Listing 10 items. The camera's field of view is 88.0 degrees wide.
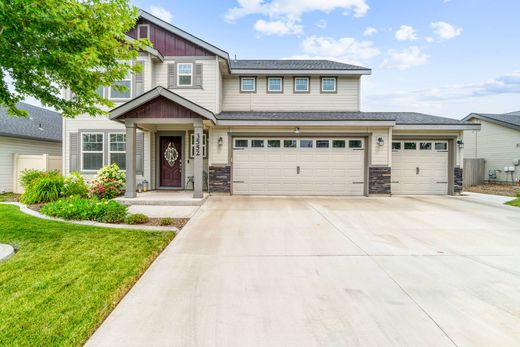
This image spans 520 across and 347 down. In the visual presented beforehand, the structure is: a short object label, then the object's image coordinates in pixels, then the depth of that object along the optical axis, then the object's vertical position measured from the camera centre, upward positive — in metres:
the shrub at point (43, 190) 8.80 -0.78
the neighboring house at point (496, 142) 16.23 +1.79
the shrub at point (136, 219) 6.31 -1.21
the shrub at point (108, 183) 9.74 -0.58
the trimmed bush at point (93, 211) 6.41 -1.08
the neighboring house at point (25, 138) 11.66 +1.36
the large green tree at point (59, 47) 4.22 +2.13
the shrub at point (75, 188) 9.55 -0.74
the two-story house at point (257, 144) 11.16 +1.03
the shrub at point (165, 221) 6.29 -1.27
